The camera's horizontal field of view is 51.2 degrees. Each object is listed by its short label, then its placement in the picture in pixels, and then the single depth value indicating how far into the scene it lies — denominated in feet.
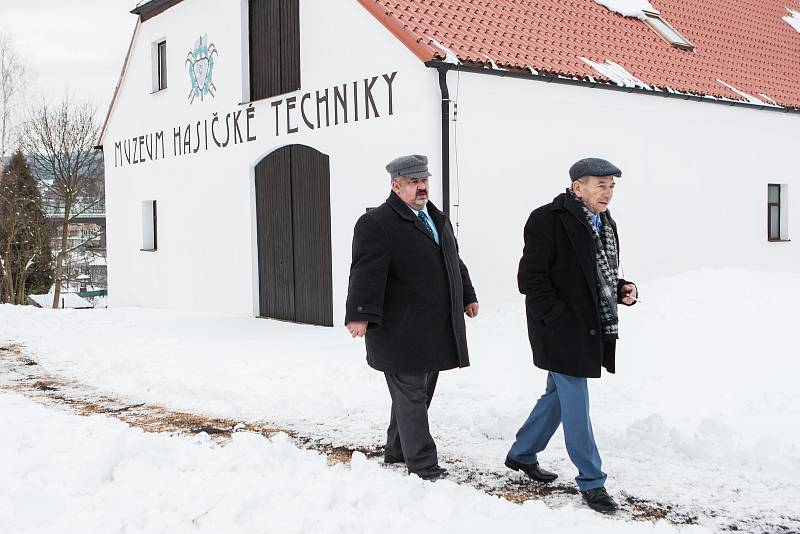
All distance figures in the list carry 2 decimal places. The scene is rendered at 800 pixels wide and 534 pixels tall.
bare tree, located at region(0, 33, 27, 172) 105.09
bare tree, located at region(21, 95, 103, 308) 110.11
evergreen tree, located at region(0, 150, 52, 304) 108.27
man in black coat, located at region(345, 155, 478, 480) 15.20
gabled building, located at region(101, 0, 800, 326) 34.19
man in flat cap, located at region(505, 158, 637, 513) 14.03
